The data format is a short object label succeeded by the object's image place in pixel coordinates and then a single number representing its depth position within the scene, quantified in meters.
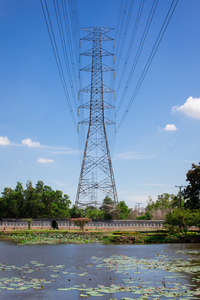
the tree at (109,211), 63.80
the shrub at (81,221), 51.03
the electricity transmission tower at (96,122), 62.47
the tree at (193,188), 56.49
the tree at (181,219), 45.22
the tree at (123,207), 100.25
